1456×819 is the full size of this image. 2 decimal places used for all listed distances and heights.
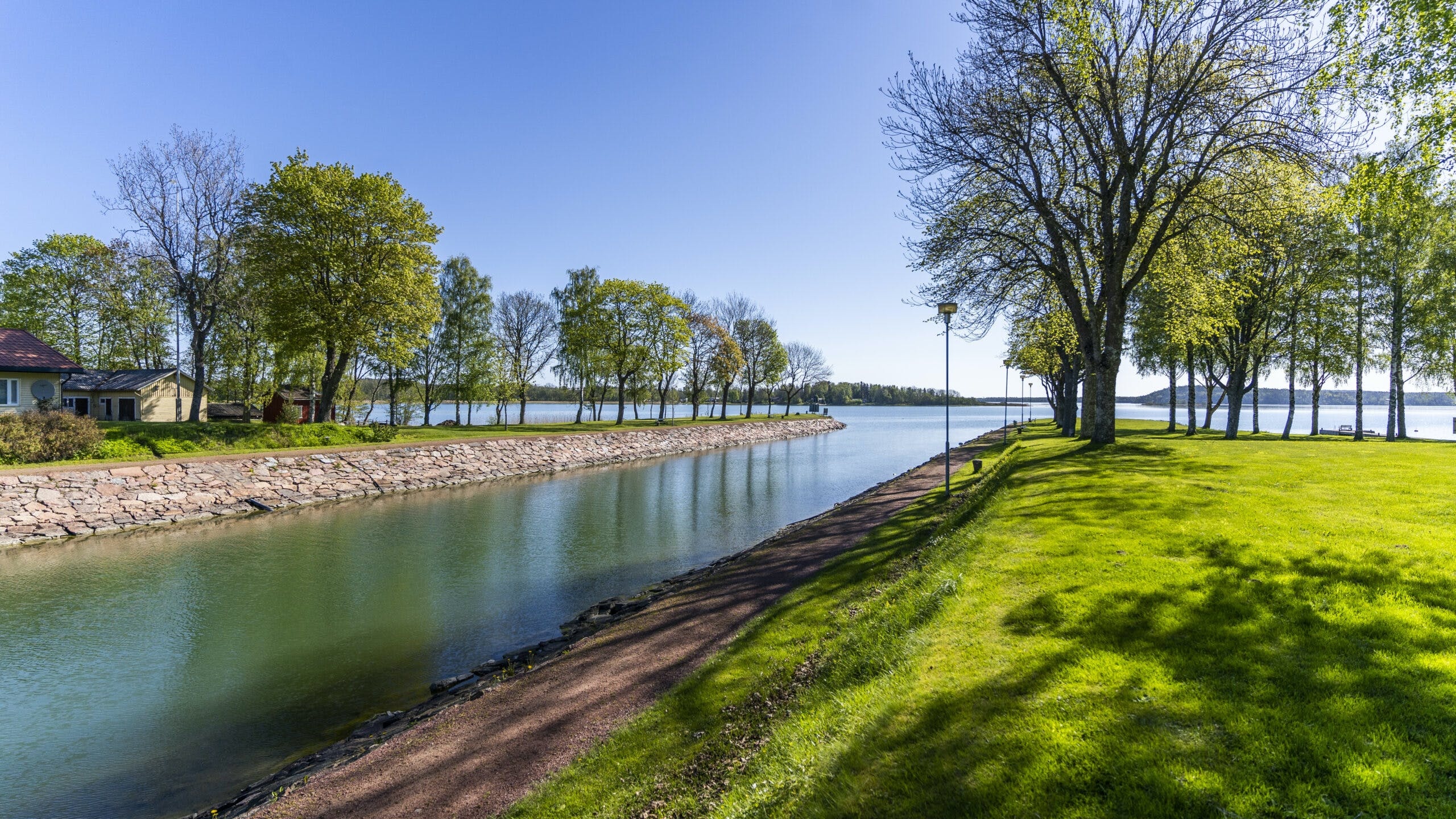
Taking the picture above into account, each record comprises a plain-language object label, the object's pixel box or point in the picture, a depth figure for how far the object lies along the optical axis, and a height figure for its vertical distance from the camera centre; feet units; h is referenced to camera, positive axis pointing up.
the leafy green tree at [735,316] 265.54 +39.06
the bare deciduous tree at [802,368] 312.19 +17.67
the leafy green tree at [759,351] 264.93 +22.42
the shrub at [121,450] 72.33 -6.10
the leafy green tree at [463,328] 169.37 +21.02
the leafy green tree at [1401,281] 85.71 +18.80
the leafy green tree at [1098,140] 52.11 +25.52
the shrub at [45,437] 65.00 -4.19
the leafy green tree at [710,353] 236.22 +19.18
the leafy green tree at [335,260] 99.40 +24.40
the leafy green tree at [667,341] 191.11 +19.55
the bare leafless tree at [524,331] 188.34 +22.72
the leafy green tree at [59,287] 135.44 +26.07
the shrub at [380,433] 109.50 -6.06
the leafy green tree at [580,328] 180.34 +22.13
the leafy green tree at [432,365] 170.19 +10.49
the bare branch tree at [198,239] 104.73 +28.85
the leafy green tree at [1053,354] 86.99 +10.00
